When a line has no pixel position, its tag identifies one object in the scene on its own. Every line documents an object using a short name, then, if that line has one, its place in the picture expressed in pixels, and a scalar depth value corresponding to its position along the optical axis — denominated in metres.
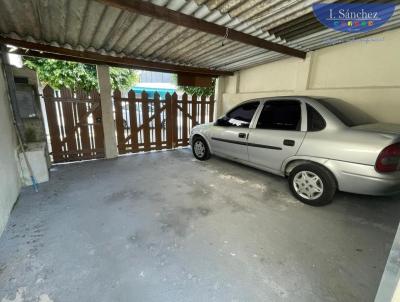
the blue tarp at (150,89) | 17.02
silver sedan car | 2.29
